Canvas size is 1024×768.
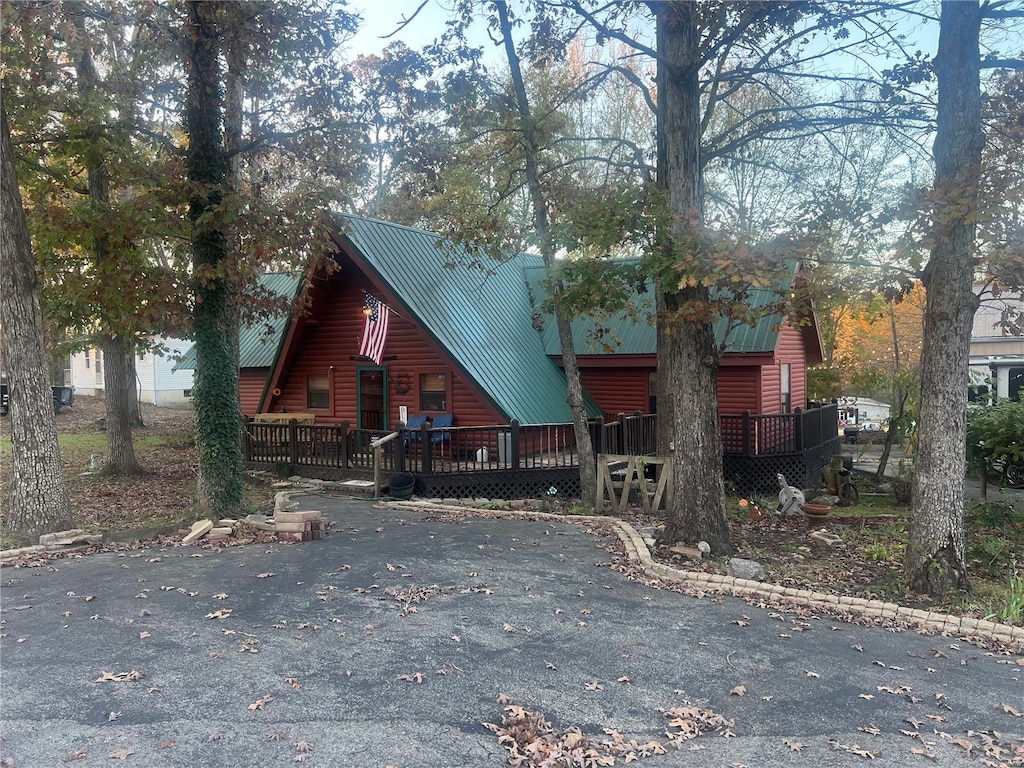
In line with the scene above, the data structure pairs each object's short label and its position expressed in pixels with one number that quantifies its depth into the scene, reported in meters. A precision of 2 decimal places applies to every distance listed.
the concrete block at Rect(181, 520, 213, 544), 9.43
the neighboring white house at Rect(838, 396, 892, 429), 30.57
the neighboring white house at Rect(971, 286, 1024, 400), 25.55
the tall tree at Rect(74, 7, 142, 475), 11.51
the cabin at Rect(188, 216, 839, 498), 15.23
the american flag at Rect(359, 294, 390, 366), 15.72
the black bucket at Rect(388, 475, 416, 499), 13.51
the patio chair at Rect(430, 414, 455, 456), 16.25
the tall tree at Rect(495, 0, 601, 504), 12.18
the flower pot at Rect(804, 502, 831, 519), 11.27
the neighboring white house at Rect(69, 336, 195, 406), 35.62
